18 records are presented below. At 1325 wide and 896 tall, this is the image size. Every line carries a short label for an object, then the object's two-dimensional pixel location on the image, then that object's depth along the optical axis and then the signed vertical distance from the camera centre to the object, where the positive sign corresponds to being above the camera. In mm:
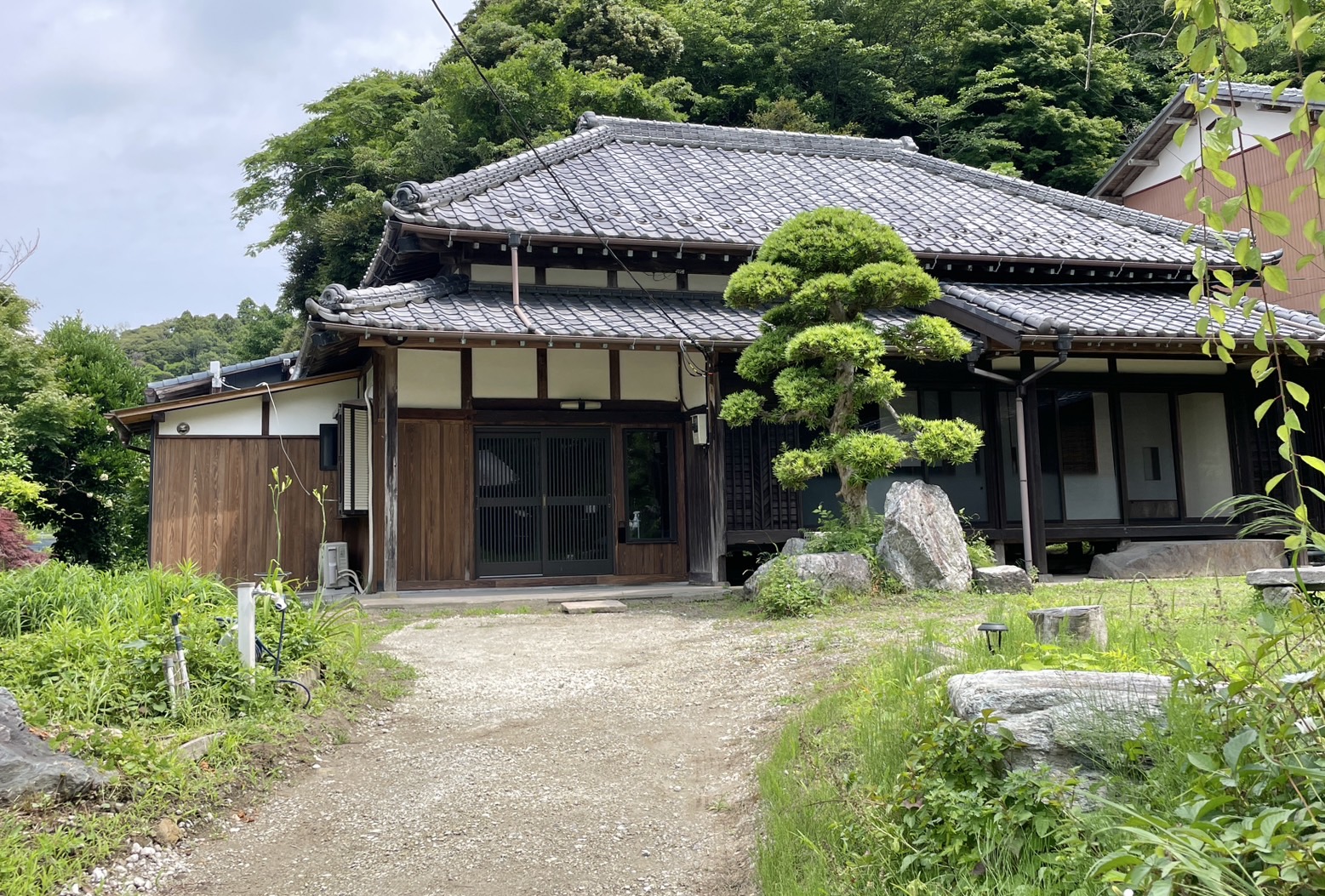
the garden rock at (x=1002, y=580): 9258 -842
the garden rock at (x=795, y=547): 9633 -450
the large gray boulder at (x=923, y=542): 8992 -415
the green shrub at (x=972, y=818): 2756 -1023
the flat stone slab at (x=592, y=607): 9633 -1003
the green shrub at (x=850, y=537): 9438 -356
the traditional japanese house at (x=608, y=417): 11148 +1221
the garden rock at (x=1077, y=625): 4648 -669
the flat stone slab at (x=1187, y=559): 11070 -838
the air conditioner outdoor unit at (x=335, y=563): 11141 -530
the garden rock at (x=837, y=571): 8734 -651
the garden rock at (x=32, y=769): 3568 -948
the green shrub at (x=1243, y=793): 1988 -758
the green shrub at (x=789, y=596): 8359 -837
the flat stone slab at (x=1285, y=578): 5613 -587
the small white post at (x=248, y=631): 4961 -585
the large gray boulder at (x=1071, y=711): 2997 -731
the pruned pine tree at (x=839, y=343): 9328 +1673
